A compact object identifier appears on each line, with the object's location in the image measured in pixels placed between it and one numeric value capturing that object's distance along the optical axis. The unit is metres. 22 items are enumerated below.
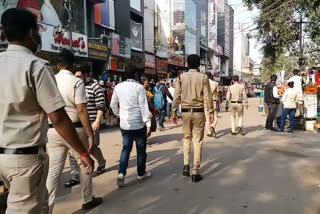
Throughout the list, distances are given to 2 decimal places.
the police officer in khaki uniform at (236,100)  10.68
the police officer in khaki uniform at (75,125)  3.90
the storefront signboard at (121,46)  20.98
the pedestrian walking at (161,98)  12.09
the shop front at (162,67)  28.72
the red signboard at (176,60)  31.38
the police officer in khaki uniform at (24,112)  2.19
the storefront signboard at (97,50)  18.28
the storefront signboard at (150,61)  26.54
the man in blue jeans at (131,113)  5.25
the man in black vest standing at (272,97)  11.24
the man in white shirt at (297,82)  11.92
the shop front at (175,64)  31.59
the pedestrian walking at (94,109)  5.46
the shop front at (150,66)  26.57
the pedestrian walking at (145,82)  8.02
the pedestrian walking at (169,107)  14.93
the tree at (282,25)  16.86
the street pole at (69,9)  17.07
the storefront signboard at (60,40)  14.86
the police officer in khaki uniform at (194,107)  5.71
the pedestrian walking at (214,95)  9.97
